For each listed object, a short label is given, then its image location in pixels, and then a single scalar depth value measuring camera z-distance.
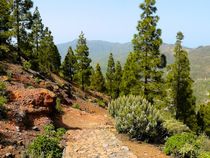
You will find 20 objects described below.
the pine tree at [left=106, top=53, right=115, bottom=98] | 44.03
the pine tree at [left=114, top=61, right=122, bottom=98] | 42.27
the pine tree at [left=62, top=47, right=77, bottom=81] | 51.73
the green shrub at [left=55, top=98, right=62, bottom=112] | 15.64
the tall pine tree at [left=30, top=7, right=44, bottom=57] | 40.30
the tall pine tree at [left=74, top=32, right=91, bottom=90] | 37.03
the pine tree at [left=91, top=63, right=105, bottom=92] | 50.35
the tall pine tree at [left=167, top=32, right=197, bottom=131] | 27.18
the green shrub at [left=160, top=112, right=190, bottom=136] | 10.99
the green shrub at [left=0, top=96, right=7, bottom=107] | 10.36
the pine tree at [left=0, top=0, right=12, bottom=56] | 15.87
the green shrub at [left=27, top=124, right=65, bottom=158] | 8.19
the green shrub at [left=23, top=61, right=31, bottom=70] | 24.51
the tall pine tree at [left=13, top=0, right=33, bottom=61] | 25.72
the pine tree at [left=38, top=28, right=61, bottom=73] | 43.09
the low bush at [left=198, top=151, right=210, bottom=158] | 7.55
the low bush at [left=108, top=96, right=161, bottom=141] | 10.27
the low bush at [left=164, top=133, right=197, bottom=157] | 8.45
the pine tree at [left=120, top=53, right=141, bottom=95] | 20.72
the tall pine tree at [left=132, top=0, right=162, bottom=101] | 20.39
